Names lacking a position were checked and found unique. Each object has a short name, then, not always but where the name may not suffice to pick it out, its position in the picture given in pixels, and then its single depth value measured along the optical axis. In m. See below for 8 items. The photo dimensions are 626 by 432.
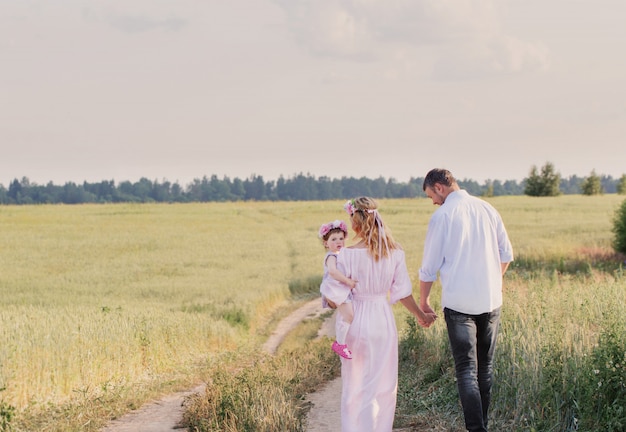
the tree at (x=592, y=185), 112.81
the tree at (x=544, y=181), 108.75
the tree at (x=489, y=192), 121.95
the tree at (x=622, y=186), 116.41
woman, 7.04
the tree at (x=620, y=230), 32.47
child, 6.99
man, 7.12
